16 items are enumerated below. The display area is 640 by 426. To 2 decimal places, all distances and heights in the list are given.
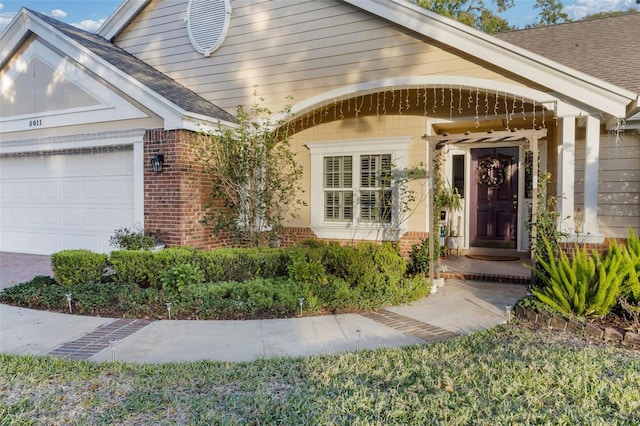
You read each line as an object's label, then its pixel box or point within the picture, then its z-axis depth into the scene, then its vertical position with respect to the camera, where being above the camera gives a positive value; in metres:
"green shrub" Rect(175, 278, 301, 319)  5.32 -1.18
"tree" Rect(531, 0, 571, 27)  21.31 +9.68
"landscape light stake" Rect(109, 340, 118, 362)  3.88 -1.33
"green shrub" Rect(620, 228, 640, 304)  4.57 -0.80
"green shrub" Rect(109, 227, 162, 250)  6.96 -0.54
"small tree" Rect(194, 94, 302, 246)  7.41 +0.56
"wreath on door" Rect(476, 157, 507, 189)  9.20 +0.74
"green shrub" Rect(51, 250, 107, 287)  6.02 -0.86
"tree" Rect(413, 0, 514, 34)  19.24 +9.05
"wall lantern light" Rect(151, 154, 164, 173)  7.30 +0.75
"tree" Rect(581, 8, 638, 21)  18.79 +8.66
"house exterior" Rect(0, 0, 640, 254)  6.59 +1.63
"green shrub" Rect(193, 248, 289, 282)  6.09 -0.82
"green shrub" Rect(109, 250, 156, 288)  6.02 -0.83
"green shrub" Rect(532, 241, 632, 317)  4.51 -0.84
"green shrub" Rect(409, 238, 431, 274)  7.17 -0.89
